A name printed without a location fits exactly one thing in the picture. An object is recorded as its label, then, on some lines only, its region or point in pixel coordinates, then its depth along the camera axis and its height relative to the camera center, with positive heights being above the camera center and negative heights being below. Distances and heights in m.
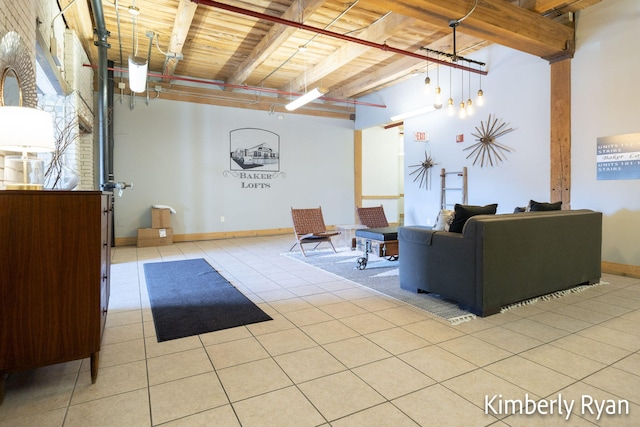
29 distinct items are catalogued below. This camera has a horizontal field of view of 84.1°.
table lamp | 1.93 +0.38
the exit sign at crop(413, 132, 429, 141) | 6.95 +1.35
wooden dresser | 1.75 -0.38
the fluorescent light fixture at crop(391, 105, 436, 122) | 6.24 +1.68
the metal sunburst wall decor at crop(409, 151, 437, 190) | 7.15 +0.70
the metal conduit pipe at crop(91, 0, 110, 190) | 5.06 +1.32
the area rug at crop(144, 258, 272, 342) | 2.84 -0.95
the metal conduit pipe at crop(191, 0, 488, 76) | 3.70 +2.11
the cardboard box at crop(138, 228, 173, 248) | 6.82 -0.62
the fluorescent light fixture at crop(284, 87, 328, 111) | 5.69 +1.84
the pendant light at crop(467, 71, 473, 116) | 5.13 +1.43
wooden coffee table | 4.71 -0.52
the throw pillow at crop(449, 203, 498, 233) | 3.24 -0.08
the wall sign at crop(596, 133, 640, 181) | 4.27 +0.60
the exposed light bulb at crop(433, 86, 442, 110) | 4.66 +1.40
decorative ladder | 6.41 +0.32
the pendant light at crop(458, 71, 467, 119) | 6.38 +2.06
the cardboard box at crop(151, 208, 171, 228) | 6.98 -0.25
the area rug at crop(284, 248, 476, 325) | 3.14 -0.88
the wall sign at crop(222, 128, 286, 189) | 8.05 +1.11
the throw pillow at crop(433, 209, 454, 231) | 3.48 -0.15
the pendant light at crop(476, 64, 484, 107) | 5.08 +1.54
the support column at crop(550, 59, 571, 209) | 4.88 +1.02
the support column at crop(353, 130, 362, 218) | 9.62 +1.08
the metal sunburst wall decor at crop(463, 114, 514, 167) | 5.79 +1.04
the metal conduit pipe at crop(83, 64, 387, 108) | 6.23 +2.41
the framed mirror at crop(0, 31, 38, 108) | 2.30 +0.92
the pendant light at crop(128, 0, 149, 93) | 4.35 +1.73
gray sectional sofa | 2.96 -0.49
